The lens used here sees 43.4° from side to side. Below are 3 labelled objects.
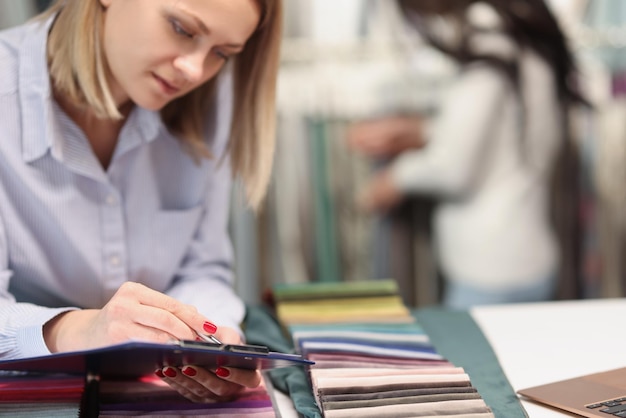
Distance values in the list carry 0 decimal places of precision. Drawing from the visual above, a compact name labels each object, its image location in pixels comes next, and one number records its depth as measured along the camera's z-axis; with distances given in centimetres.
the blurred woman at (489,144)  229
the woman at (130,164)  102
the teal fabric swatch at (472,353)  105
